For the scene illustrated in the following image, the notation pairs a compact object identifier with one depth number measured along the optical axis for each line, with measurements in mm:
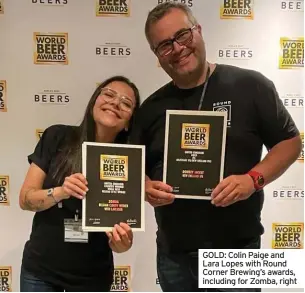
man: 1330
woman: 1339
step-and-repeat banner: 1588
